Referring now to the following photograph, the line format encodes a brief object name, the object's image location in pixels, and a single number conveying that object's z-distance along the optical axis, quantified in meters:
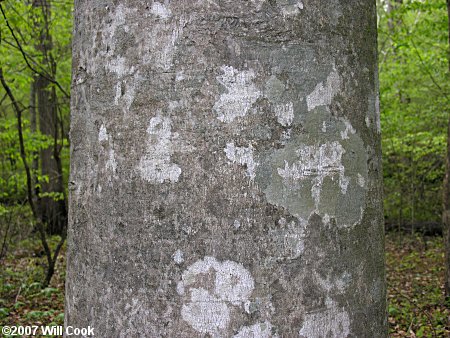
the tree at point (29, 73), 6.92
